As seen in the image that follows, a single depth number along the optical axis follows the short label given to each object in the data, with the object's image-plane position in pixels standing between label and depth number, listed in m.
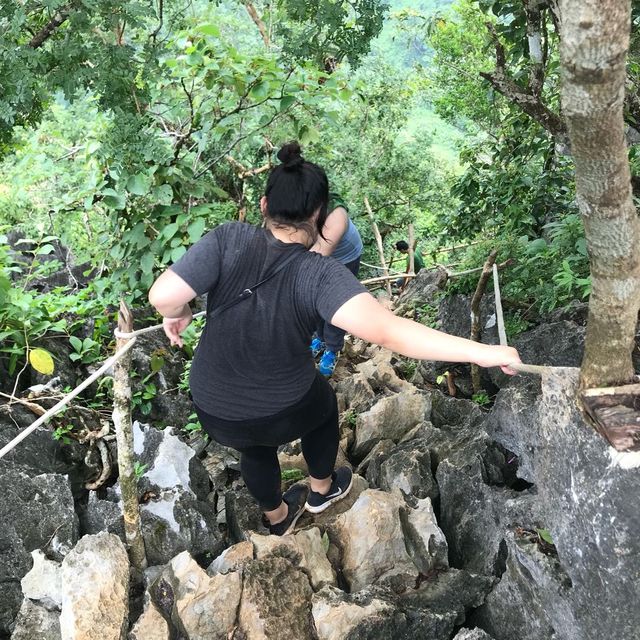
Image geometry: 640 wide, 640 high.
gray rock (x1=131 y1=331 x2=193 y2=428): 4.07
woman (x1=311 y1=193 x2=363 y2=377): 3.31
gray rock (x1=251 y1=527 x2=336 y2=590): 2.51
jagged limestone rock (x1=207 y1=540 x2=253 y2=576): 2.48
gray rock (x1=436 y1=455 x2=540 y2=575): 2.51
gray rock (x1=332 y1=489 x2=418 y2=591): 2.57
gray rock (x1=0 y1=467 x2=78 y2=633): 2.63
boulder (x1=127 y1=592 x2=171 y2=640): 2.21
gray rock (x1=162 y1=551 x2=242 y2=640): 2.29
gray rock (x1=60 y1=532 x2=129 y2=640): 2.22
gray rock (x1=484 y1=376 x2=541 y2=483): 2.94
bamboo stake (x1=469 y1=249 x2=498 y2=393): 3.79
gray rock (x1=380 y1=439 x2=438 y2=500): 2.99
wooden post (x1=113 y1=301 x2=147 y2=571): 2.55
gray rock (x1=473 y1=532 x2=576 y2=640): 2.09
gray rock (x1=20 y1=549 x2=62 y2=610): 2.47
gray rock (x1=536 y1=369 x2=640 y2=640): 1.78
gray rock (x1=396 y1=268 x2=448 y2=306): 6.19
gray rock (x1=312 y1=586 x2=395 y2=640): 2.18
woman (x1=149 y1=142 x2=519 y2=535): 1.78
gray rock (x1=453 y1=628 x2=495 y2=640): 2.15
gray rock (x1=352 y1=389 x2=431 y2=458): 3.79
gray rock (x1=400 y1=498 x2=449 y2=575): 2.58
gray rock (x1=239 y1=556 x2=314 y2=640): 2.25
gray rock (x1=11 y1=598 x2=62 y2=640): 2.36
